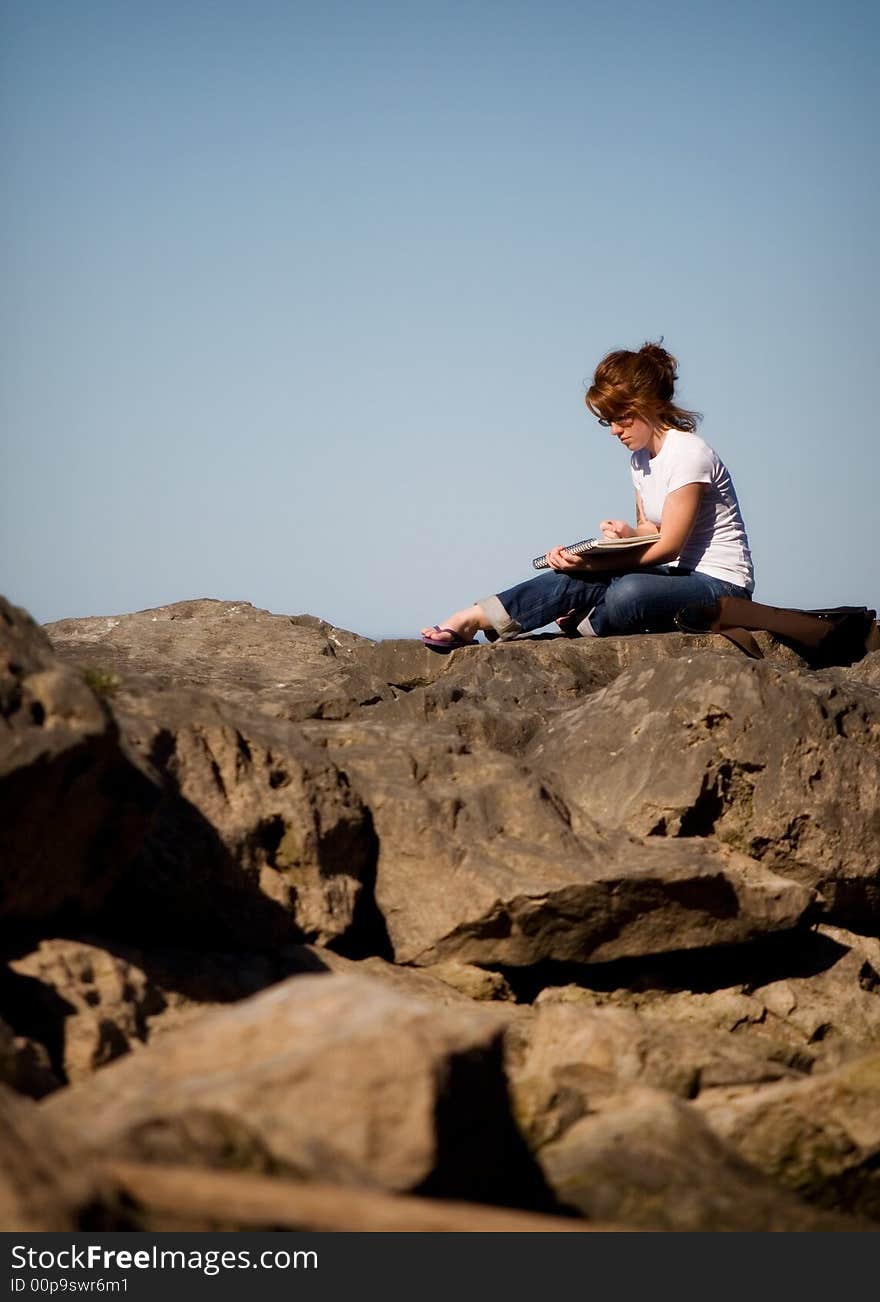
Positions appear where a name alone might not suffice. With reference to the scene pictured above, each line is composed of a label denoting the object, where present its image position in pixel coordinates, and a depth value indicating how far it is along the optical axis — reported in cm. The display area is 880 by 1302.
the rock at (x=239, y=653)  1766
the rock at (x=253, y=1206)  720
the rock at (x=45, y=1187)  688
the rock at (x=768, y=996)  1359
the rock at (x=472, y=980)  1320
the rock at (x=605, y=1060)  1078
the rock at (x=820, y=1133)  1034
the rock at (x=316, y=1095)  769
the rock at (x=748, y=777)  1490
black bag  2014
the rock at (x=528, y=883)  1311
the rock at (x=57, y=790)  1012
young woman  2022
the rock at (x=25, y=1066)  928
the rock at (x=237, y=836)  1233
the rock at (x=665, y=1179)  885
